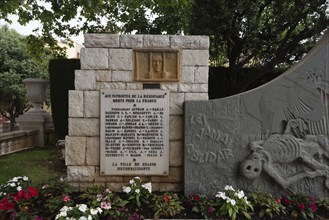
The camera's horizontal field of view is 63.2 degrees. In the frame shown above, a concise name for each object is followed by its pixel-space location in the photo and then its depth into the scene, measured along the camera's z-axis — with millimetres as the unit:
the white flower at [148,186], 3402
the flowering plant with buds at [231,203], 3096
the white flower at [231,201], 3100
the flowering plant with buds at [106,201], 2937
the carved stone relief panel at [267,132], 3557
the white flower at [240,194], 3219
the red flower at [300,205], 3252
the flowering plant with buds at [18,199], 2926
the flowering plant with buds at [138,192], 3270
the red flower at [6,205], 2945
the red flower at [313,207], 3254
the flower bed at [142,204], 2971
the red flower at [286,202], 3361
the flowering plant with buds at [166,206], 3125
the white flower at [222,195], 3215
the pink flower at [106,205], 2953
